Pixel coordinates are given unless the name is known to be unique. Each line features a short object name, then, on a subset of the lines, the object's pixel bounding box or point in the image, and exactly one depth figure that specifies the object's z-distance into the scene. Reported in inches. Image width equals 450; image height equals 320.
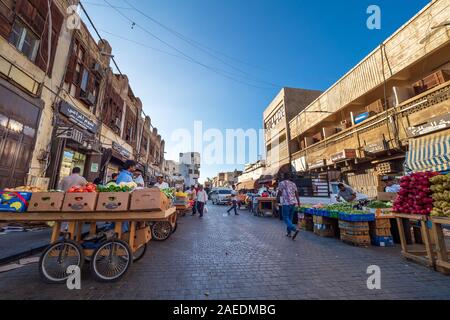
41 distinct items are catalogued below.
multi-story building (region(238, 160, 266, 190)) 1124.4
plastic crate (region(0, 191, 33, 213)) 131.1
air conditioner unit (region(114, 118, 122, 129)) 646.7
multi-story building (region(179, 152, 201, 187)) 2449.3
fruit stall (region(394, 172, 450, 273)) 152.9
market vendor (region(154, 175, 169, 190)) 385.7
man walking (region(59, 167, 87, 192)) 249.0
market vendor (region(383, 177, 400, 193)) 328.5
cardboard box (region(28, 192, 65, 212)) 133.4
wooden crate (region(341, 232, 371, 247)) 229.1
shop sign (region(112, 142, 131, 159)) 623.9
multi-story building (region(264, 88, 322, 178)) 1002.3
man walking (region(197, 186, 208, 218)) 538.6
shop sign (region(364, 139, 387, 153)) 470.9
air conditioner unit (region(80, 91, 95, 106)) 455.4
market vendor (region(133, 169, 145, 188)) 279.4
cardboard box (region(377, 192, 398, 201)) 300.8
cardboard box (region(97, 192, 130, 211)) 134.3
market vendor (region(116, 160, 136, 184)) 212.6
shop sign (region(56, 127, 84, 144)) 374.6
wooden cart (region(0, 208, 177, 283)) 132.5
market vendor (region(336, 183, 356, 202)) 374.0
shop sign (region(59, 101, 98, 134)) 392.5
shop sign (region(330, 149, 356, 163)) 566.6
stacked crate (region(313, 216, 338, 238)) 287.8
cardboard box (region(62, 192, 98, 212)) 133.3
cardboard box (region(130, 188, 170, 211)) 133.8
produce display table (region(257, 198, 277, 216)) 559.3
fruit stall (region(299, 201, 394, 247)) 231.1
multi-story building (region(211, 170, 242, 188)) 2960.1
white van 1080.8
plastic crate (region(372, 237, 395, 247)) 230.1
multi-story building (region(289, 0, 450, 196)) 363.3
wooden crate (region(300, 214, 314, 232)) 345.4
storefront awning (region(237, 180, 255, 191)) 1081.6
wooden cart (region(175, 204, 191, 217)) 413.4
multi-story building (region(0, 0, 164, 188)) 290.7
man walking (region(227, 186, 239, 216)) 614.5
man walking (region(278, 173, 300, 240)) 286.7
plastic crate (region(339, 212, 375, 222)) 231.1
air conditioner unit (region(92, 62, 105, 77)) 501.1
